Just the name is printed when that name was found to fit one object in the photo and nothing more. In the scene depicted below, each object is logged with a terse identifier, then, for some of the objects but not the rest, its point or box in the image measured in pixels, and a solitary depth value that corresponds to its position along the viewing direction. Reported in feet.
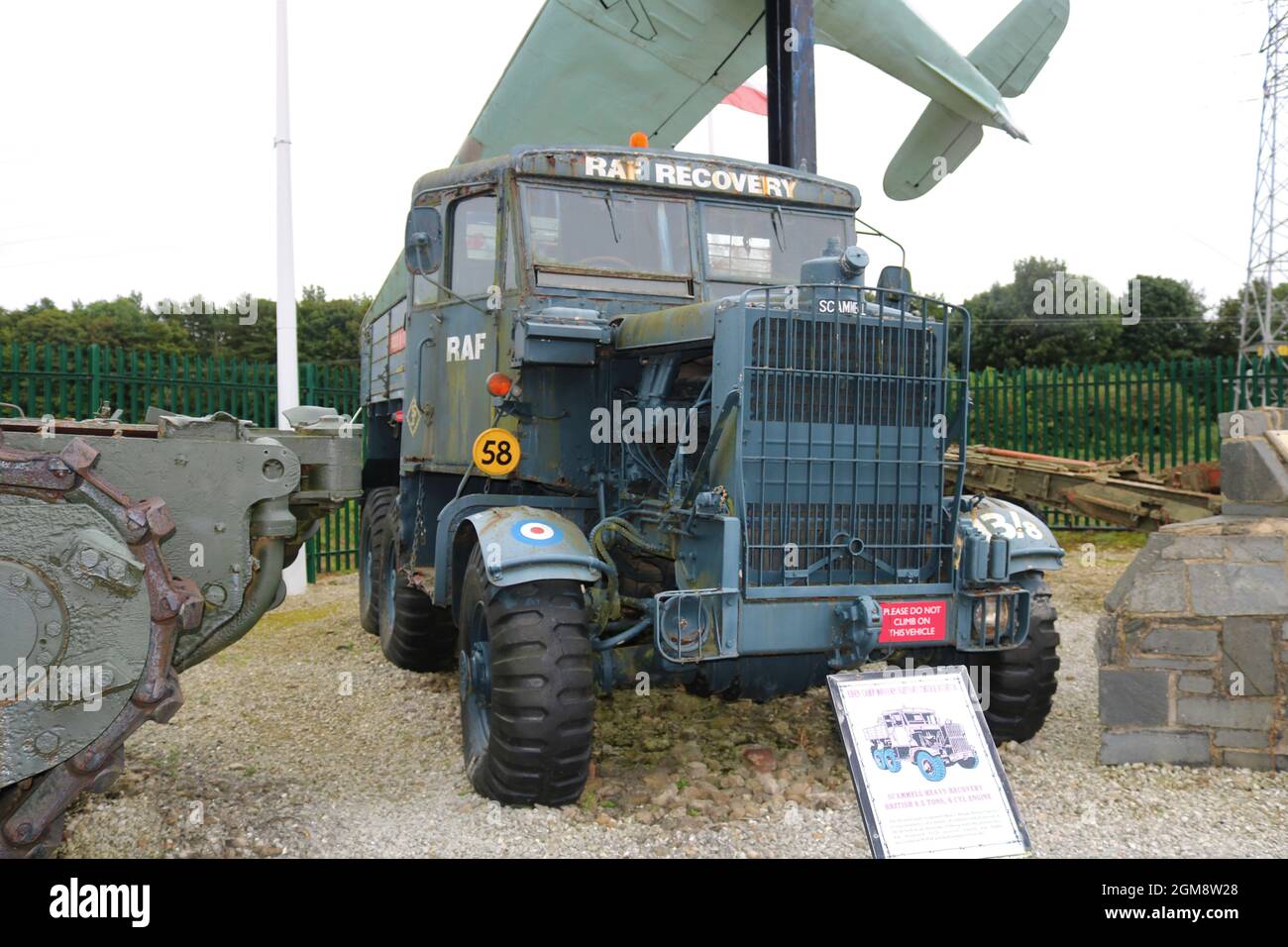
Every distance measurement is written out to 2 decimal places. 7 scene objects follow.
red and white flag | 44.62
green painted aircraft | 39.06
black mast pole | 30.89
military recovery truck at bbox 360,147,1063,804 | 14.61
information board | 12.10
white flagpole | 34.14
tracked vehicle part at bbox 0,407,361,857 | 12.26
